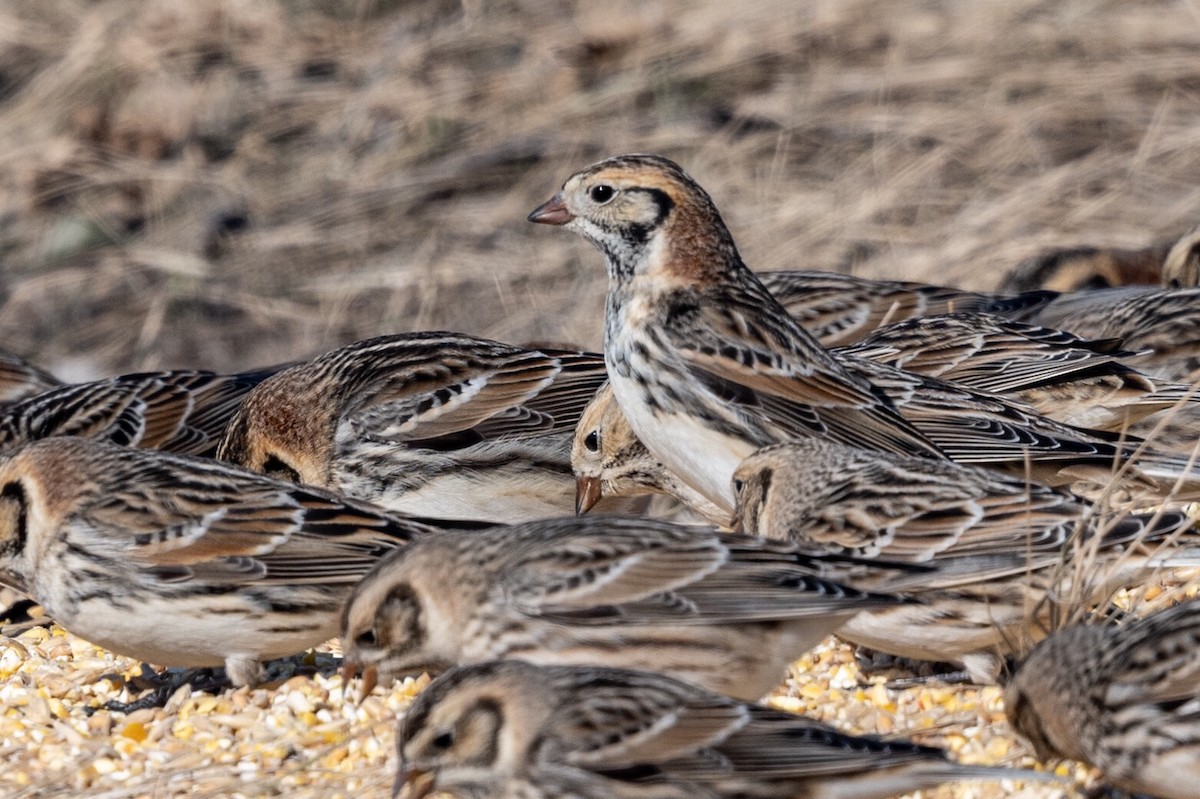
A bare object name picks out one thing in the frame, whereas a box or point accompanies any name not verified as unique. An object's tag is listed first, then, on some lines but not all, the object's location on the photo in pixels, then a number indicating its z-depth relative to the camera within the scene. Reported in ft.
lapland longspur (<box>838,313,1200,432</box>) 50.44
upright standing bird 44.56
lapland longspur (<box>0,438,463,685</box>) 38.29
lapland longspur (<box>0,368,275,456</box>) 56.29
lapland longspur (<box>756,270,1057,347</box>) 63.87
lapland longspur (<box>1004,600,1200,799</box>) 29.01
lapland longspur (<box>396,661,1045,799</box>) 28.40
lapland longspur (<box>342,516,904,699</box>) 33.83
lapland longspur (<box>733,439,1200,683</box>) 35.40
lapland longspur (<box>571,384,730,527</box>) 49.01
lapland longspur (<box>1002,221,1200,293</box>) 74.02
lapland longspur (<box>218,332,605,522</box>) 50.19
